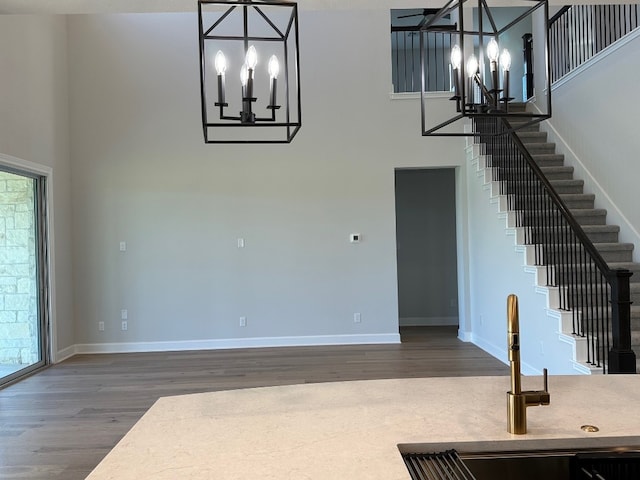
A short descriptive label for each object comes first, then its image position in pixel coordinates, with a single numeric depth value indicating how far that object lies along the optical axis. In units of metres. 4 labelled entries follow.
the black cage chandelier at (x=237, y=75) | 6.85
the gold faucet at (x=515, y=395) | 1.26
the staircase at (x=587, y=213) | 4.84
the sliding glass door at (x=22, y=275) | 5.48
